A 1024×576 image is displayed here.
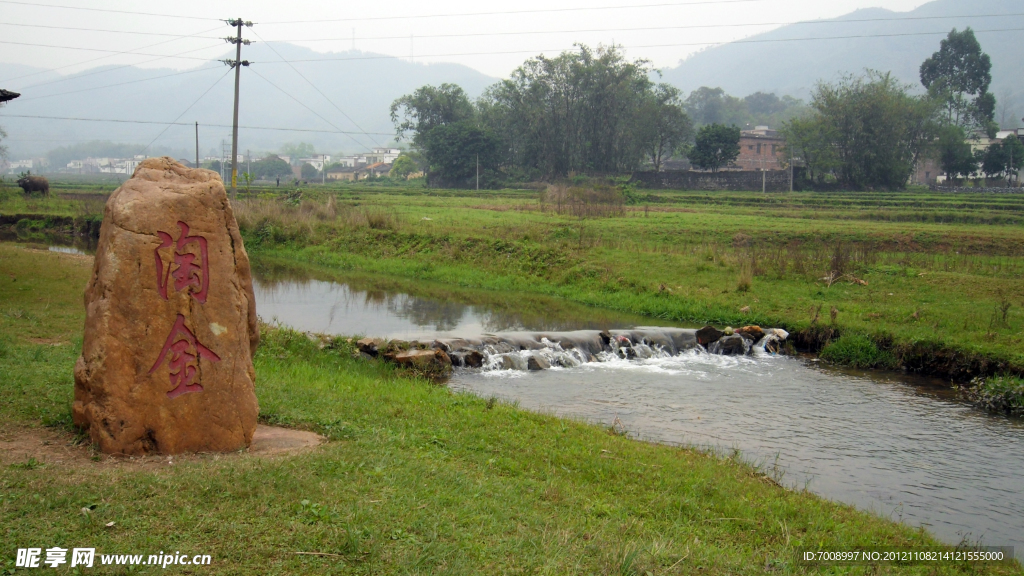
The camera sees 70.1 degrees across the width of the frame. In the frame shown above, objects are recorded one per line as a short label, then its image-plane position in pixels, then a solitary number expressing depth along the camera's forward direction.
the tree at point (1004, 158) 53.47
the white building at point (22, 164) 176.07
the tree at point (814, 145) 52.62
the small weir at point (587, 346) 13.66
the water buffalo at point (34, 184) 41.44
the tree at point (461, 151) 64.08
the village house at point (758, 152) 71.19
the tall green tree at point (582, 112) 62.28
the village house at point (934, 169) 62.41
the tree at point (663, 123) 62.25
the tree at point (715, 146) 55.88
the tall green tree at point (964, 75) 66.56
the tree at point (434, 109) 73.31
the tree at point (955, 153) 54.28
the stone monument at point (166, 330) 5.75
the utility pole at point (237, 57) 29.81
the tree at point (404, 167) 93.00
